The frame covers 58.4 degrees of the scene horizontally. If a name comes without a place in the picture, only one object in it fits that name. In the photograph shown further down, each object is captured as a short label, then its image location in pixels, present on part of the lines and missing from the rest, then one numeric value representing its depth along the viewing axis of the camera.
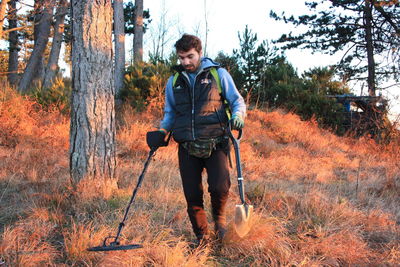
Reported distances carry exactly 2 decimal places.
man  2.81
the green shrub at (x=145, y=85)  9.63
